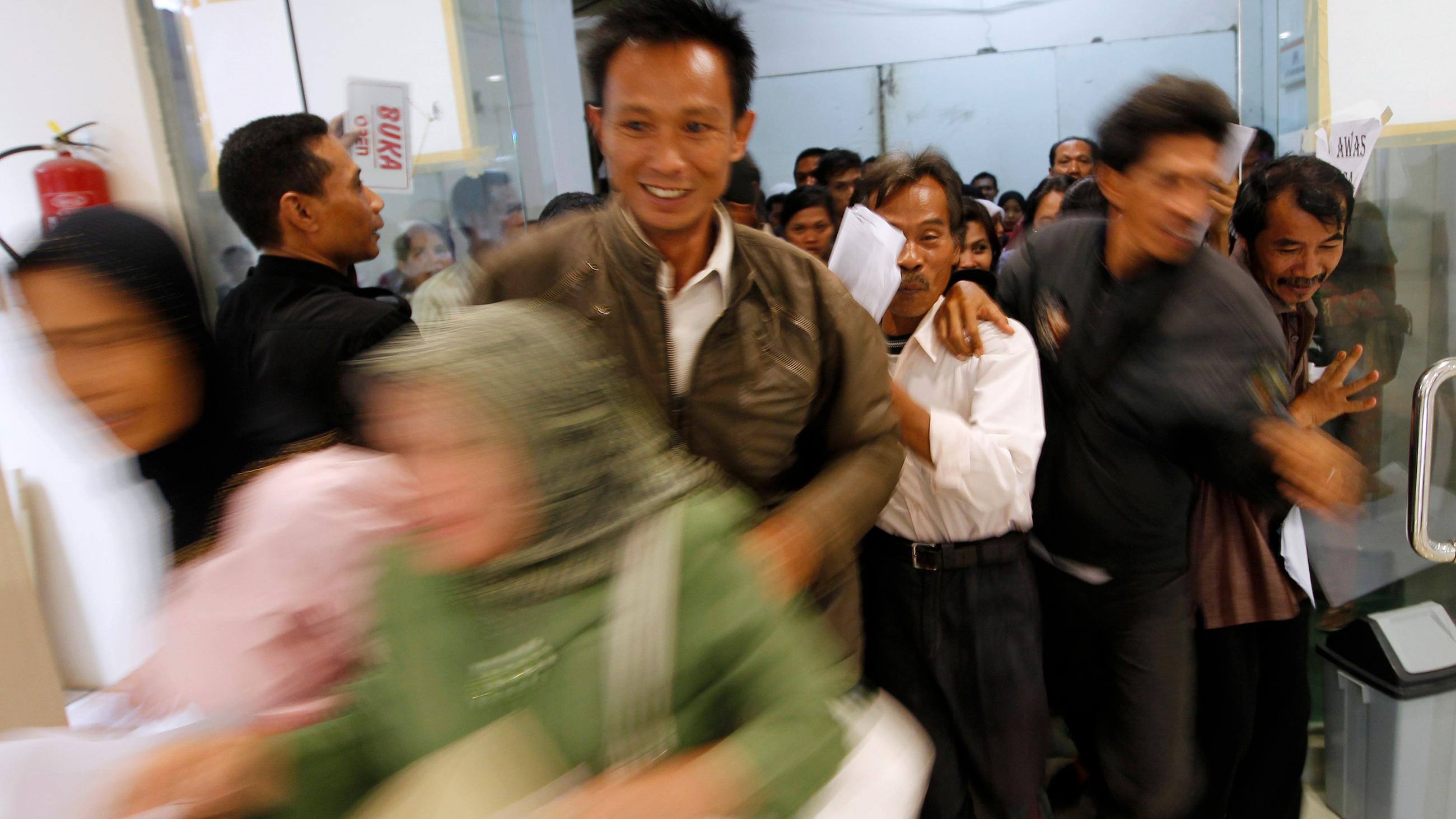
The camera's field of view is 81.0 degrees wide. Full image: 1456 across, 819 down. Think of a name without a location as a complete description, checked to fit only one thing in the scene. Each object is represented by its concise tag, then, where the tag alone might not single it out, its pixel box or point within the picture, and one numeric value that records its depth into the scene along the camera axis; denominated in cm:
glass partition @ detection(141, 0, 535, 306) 299
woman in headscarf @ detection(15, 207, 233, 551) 138
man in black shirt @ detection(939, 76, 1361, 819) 150
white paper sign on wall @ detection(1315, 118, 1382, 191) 245
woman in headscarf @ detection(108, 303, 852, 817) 78
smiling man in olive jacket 133
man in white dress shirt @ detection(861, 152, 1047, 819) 171
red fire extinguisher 298
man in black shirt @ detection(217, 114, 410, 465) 166
